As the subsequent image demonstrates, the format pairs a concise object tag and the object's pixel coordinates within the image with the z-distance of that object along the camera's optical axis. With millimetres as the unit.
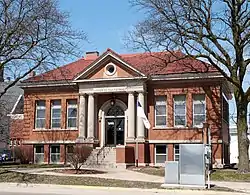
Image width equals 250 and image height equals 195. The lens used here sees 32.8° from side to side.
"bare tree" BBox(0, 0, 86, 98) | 24156
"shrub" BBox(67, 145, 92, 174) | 25641
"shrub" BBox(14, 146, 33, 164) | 37812
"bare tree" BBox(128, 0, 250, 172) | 26562
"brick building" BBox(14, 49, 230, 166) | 33750
